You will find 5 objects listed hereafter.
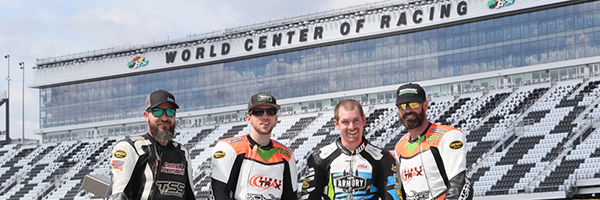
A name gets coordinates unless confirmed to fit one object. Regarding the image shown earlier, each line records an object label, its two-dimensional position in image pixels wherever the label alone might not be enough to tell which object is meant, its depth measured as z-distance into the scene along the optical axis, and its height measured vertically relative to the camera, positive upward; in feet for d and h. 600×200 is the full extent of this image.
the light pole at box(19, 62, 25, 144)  236.22 +11.61
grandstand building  137.80 +10.75
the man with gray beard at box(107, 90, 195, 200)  26.89 -0.90
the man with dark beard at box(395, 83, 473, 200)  27.17 -0.93
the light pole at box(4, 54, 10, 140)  232.73 +9.60
